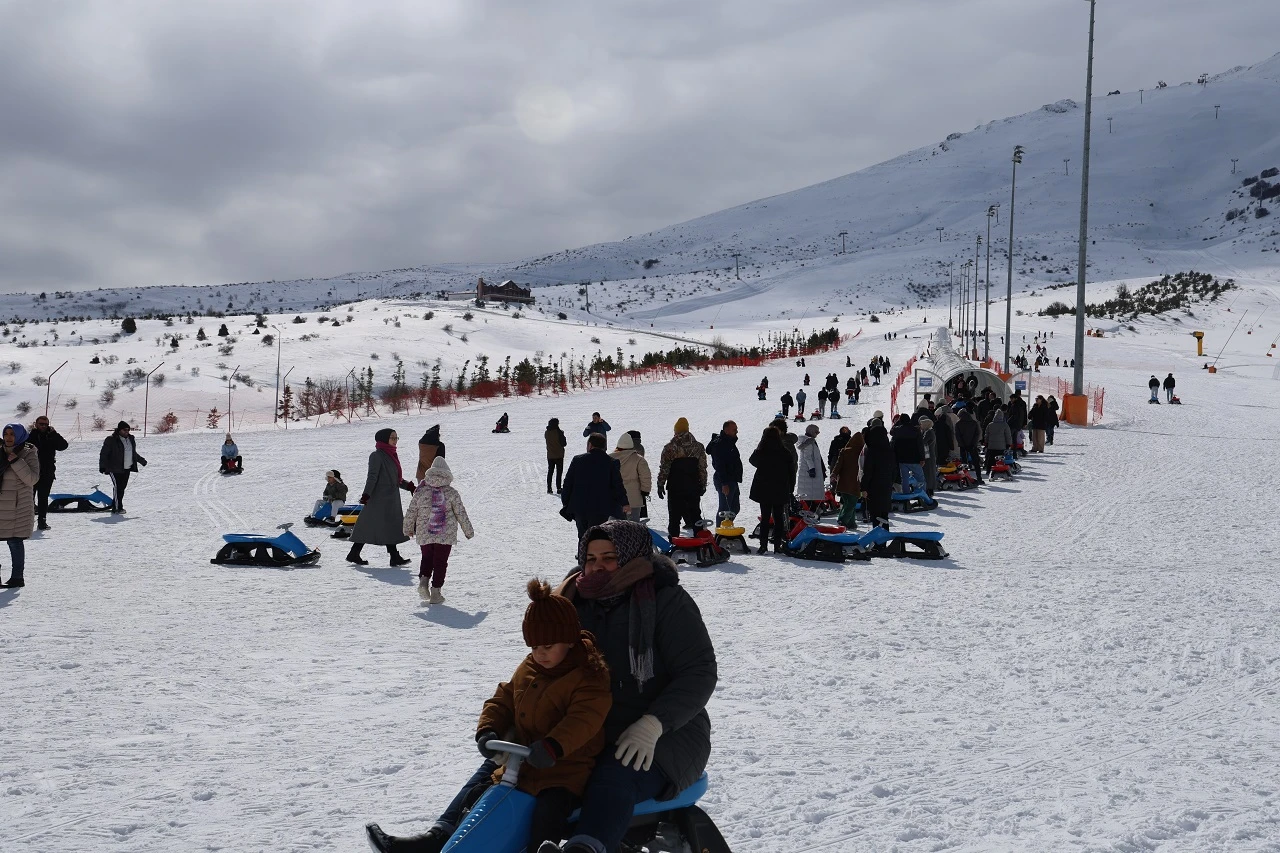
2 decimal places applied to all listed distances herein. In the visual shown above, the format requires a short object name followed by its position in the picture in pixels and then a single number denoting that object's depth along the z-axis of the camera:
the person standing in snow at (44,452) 14.86
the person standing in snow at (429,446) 12.32
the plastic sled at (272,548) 12.29
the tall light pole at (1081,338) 31.52
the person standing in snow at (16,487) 10.22
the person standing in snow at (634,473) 13.27
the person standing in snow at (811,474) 14.91
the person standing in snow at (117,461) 16.73
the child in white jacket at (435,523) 10.30
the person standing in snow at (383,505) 11.70
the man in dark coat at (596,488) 10.79
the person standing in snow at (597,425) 16.33
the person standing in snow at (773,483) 12.80
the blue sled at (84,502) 16.64
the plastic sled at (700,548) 12.46
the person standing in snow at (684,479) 13.34
